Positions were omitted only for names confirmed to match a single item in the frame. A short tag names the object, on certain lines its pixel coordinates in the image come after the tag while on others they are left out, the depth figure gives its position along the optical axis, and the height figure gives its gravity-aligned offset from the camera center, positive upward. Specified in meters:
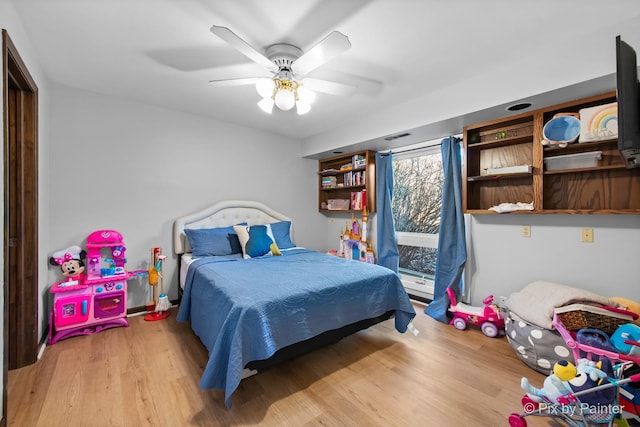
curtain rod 3.42 +0.85
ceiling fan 1.63 +0.98
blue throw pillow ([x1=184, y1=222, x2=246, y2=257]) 3.01 -0.31
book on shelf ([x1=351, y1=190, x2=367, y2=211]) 3.87 +0.20
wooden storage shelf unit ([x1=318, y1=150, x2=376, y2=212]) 3.84 +0.55
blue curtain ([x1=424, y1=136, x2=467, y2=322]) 2.92 -0.28
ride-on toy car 2.51 -1.01
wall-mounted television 1.29 +0.56
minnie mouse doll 2.42 -0.42
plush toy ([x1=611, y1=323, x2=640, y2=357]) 1.54 -0.77
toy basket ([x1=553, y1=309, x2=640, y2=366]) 1.53 -0.85
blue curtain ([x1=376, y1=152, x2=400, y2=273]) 3.68 -0.06
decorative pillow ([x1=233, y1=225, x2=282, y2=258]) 3.05 -0.32
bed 1.61 -0.63
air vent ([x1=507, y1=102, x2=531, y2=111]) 2.20 +0.89
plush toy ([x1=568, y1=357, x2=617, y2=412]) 1.36 -0.91
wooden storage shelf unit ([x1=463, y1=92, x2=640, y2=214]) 2.04 +0.32
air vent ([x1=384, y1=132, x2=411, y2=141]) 3.05 +0.90
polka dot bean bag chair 1.86 -0.98
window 3.45 +0.01
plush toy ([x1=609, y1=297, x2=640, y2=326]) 1.88 -0.67
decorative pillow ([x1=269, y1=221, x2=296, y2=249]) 3.59 -0.28
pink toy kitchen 2.34 -0.73
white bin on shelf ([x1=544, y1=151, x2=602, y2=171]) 2.11 +0.42
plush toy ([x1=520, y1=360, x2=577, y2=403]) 1.39 -0.93
